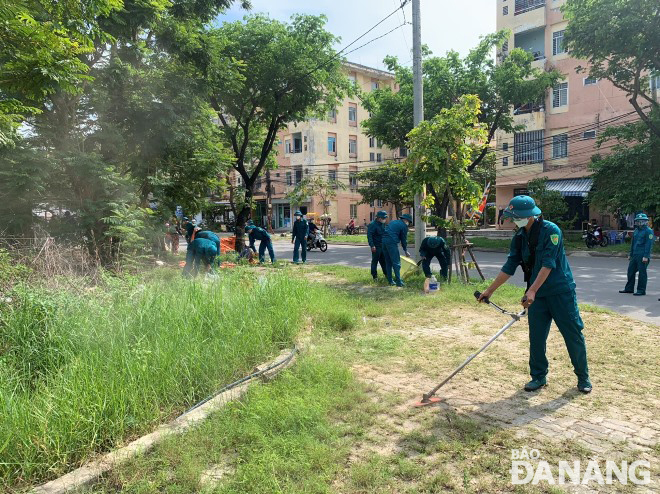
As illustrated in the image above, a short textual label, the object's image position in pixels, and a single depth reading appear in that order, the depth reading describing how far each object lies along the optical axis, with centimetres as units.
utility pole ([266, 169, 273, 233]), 3594
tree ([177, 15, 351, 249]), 1529
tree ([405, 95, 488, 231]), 862
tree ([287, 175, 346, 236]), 3516
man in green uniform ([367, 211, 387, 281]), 995
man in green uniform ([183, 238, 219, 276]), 755
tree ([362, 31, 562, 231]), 1791
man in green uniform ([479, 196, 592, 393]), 375
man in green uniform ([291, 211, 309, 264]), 1365
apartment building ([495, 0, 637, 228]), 2431
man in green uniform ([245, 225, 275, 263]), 1262
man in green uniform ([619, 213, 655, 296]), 830
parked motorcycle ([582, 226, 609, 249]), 1803
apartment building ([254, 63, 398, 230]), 3872
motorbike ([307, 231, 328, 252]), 1892
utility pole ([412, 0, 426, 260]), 998
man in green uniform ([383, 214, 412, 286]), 895
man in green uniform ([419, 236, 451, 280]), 884
